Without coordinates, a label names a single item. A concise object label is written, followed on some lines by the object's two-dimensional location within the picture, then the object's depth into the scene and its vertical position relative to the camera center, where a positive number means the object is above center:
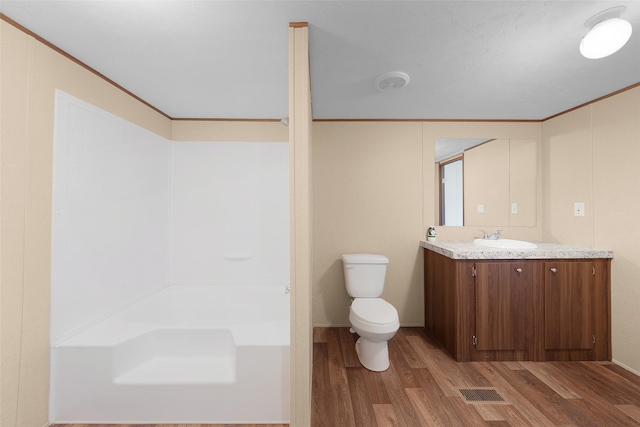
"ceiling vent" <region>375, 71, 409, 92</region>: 1.83 +0.95
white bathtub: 1.53 -0.96
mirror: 2.77 +0.34
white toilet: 1.95 -0.73
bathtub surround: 1.53 -0.49
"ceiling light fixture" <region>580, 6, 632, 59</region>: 1.27 +0.88
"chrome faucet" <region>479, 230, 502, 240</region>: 2.57 -0.19
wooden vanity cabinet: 2.12 -0.72
